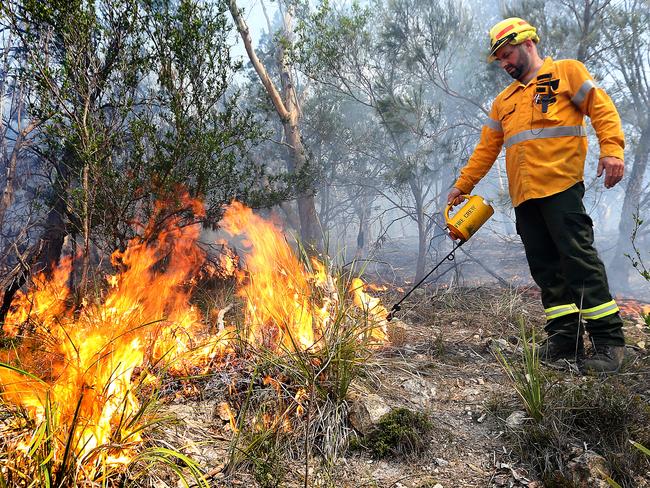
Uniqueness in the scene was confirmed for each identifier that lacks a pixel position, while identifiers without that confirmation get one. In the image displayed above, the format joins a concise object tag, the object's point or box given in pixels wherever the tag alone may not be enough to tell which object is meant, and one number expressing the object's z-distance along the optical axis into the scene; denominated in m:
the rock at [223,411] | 2.13
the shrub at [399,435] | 1.93
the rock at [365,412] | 2.04
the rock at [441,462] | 1.87
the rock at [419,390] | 2.38
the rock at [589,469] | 1.62
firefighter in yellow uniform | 2.47
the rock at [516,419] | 1.99
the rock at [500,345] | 3.02
